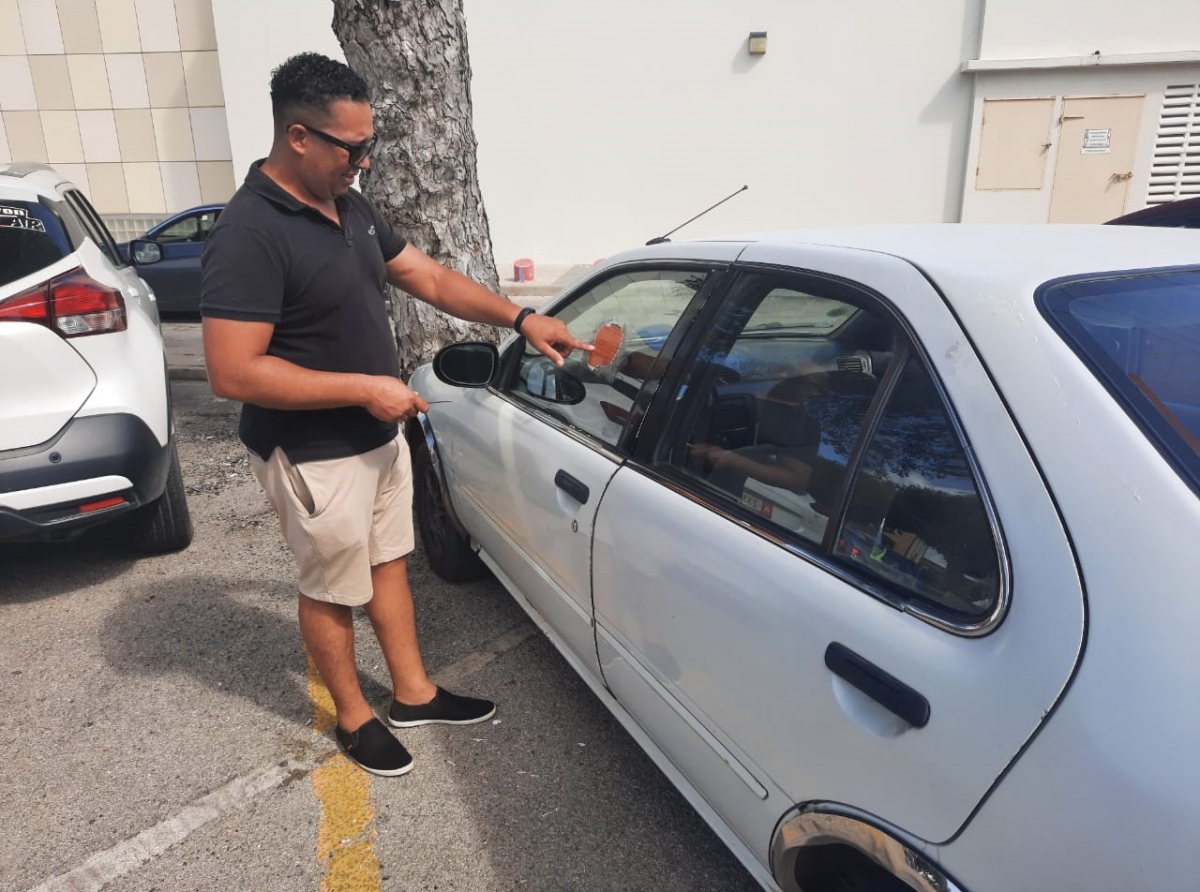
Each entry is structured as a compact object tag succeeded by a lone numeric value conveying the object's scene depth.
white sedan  1.13
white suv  3.20
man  2.13
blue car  10.77
